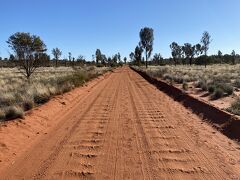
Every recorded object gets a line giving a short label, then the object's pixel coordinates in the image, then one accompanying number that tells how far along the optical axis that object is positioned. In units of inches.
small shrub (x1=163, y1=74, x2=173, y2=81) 790.7
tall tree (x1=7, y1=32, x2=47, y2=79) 737.4
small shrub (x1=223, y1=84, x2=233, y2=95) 429.3
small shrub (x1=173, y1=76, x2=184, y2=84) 701.1
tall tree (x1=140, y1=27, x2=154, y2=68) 1951.8
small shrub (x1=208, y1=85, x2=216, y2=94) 456.8
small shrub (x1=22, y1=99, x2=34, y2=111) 320.8
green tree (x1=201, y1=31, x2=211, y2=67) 1661.6
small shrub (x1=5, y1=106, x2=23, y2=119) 267.0
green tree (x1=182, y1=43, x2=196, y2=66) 2645.8
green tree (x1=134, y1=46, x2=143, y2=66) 2840.9
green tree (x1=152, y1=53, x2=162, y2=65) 3418.6
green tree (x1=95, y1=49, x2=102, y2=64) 3156.2
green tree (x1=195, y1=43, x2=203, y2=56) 2520.1
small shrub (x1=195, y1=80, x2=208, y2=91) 500.4
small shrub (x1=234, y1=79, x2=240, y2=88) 541.6
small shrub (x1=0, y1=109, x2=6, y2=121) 270.9
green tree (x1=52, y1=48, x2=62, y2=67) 2564.0
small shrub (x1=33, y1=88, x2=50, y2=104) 377.0
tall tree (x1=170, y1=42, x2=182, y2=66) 2811.7
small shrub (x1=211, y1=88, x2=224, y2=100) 408.0
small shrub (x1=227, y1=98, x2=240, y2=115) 273.6
